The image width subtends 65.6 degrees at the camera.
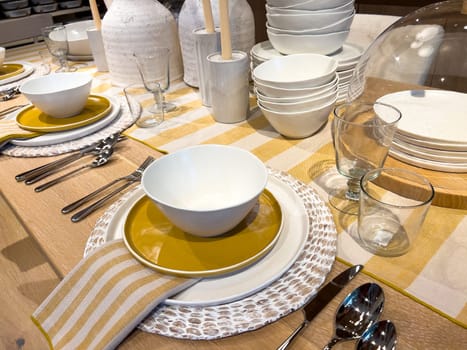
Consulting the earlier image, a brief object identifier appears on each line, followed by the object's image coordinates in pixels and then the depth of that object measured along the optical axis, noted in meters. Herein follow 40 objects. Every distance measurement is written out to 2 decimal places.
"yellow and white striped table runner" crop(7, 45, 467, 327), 0.41
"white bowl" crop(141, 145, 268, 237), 0.48
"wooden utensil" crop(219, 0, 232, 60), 0.74
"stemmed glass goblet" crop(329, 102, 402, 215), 0.54
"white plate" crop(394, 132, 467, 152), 0.55
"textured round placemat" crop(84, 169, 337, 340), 0.36
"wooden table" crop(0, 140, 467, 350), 0.36
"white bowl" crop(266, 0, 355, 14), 0.83
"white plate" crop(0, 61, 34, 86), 1.14
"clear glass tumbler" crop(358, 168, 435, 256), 0.45
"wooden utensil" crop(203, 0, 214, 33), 0.80
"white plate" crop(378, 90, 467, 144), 0.61
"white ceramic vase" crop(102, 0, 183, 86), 0.99
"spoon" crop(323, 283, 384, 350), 0.36
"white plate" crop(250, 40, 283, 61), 0.90
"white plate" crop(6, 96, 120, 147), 0.76
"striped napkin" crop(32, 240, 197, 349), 0.36
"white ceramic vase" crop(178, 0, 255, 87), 0.92
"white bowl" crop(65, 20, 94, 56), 1.34
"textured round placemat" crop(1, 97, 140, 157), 0.74
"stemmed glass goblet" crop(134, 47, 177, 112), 0.89
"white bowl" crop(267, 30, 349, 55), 0.85
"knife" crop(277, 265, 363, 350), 0.36
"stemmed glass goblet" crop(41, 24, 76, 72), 1.23
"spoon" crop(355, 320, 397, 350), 0.35
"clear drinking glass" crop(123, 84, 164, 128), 0.86
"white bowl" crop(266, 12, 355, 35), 0.84
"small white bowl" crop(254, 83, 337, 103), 0.69
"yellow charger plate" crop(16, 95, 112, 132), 0.78
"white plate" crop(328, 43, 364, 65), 0.85
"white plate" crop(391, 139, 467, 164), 0.56
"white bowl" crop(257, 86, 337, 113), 0.69
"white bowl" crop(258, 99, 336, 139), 0.70
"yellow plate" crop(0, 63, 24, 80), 1.17
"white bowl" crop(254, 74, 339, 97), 0.68
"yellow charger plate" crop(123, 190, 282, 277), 0.41
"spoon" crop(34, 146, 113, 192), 0.63
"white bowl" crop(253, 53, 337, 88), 0.79
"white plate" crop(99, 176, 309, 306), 0.39
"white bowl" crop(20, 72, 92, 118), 0.77
